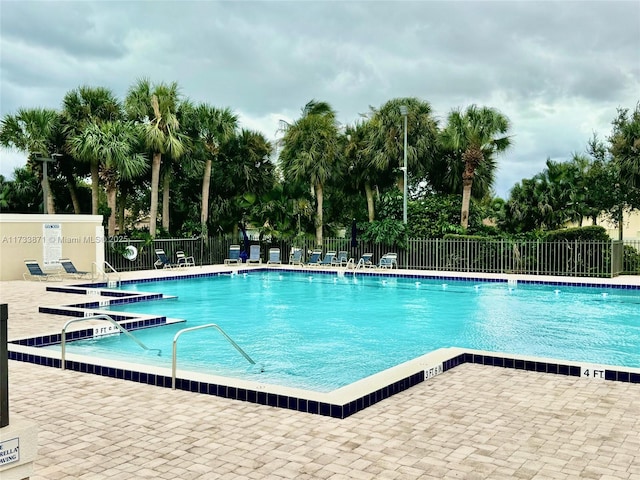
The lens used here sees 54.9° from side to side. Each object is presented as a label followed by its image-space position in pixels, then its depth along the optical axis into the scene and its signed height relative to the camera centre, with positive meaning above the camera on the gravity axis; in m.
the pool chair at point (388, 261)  23.39 -0.37
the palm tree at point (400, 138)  26.31 +4.94
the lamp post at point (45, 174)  24.09 +3.13
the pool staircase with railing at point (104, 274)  18.03 -0.71
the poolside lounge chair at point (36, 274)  18.59 -0.68
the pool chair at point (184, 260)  24.11 -0.33
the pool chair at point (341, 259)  24.47 -0.31
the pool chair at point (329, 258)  24.45 -0.26
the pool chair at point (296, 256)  24.86 -0.18
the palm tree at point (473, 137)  24.77 +4.66
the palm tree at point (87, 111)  25.67 +5.94
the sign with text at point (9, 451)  3.19 -1.04
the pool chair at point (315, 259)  24.94 -0.31
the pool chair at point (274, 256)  25.56 -0.19
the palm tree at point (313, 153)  25.64 +4.20
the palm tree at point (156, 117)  24.56 +5.52
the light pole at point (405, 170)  22.45 +3.11
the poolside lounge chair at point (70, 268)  18.86 -0.49
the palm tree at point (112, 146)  23.62 +4.10
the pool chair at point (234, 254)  25.86 -0.10
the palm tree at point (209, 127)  26.52 +5.42
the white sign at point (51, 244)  19.80 +0.27
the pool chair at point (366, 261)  23.83 -0.38
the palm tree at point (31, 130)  25.25 +5.04
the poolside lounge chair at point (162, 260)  22.92 -0.31
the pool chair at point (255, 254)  25.91 -0.10
